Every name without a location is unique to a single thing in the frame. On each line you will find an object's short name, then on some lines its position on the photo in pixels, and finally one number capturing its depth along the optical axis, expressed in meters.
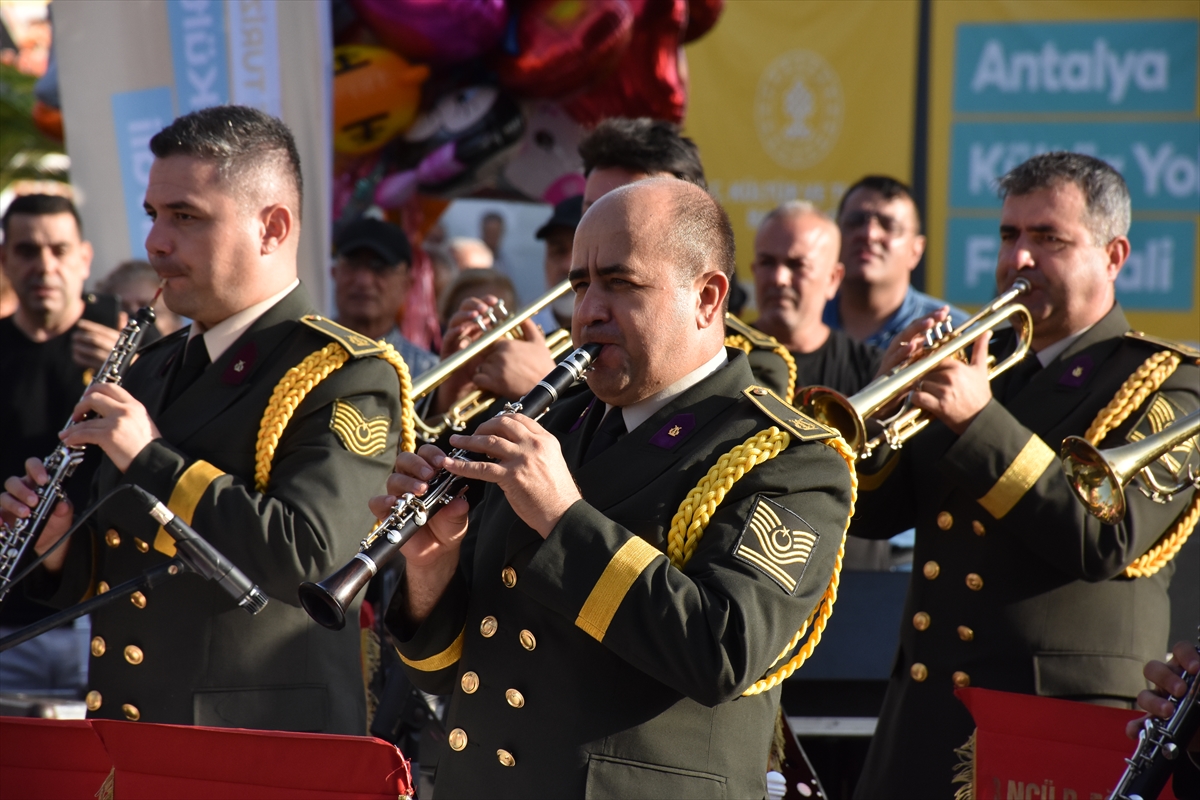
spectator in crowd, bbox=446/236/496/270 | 22.56
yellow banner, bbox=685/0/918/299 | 19.37
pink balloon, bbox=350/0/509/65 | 13.97
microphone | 5.73
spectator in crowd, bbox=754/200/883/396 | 11.10
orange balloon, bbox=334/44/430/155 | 13.98
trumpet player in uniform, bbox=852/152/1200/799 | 7.15
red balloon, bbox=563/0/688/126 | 15.47
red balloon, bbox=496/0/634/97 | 14.47
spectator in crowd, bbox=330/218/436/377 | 12.77
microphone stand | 5.80
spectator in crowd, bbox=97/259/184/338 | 12.69
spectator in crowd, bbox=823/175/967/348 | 12.63
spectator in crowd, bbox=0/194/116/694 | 11.32
